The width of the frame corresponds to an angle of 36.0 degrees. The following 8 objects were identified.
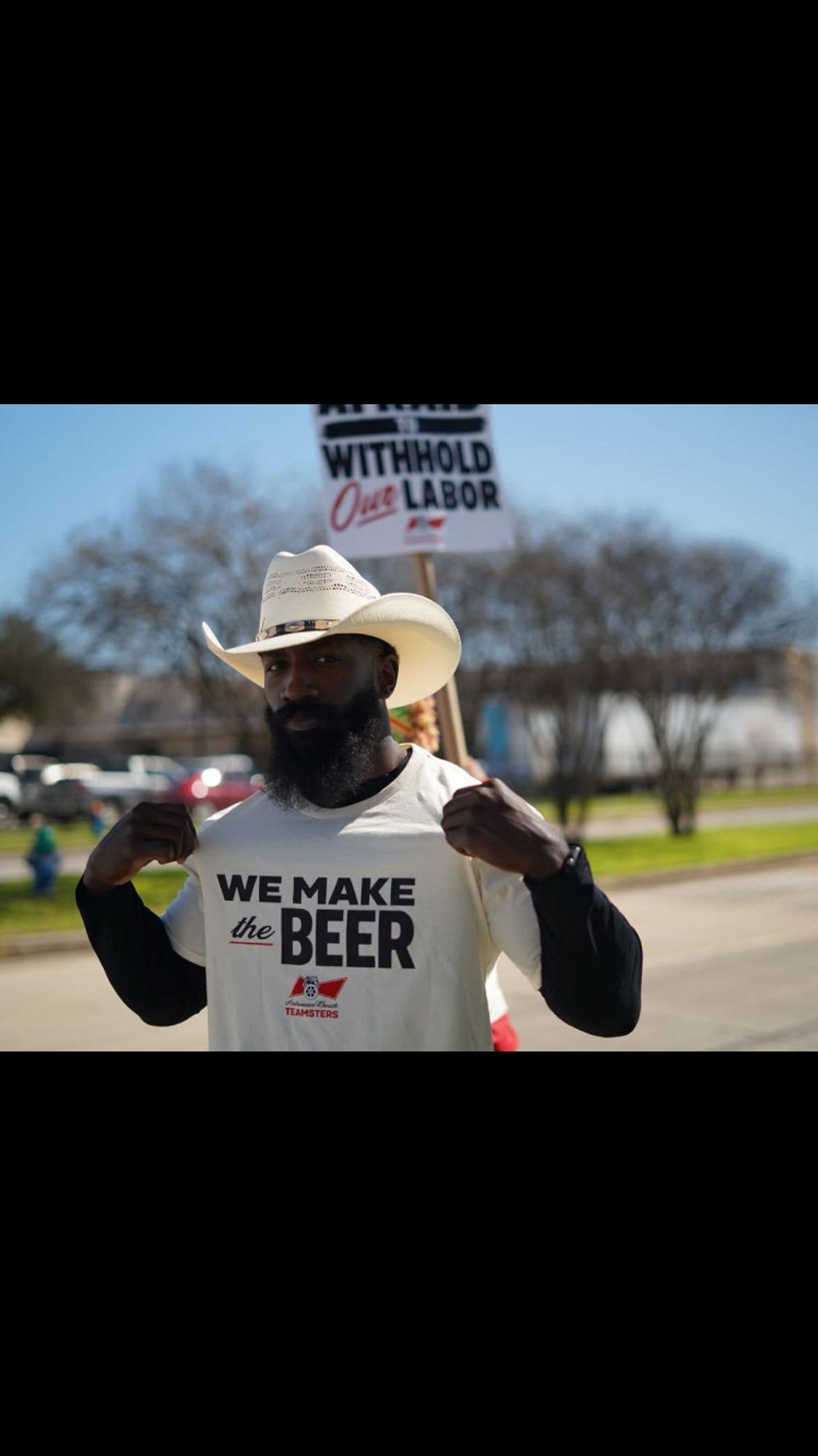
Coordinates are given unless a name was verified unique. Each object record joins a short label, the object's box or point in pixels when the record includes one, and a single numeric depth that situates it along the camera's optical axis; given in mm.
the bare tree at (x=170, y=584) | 19266
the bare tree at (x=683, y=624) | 24906
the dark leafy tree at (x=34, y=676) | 29844
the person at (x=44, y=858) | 15000
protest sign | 6219
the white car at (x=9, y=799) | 35750
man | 2016
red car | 29406
